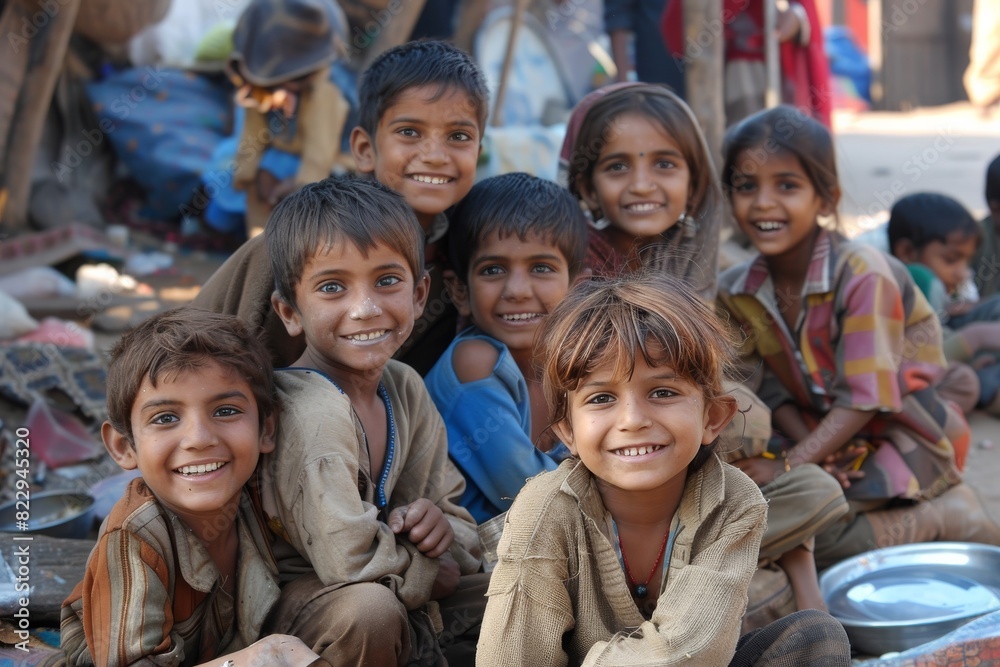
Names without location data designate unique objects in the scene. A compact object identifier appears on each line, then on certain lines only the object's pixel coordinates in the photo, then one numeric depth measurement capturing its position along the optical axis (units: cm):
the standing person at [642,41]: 679
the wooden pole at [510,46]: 693
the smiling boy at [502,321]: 273
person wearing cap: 631
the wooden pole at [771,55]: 616
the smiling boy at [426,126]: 301
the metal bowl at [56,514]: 318
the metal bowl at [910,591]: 275
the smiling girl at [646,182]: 329
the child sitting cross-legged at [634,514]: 193
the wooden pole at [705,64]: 560
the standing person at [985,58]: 1502
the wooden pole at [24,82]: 534
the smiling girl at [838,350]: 328
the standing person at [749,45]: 625
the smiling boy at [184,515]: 204
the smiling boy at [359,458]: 214
